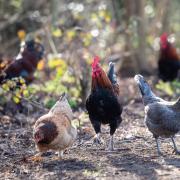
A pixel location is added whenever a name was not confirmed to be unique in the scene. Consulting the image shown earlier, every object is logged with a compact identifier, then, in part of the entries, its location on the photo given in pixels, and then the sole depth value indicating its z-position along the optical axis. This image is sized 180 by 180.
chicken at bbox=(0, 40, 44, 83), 11.50
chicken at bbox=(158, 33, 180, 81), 14.21
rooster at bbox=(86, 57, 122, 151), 7.90
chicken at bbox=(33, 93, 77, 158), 6.80
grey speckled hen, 7.43
